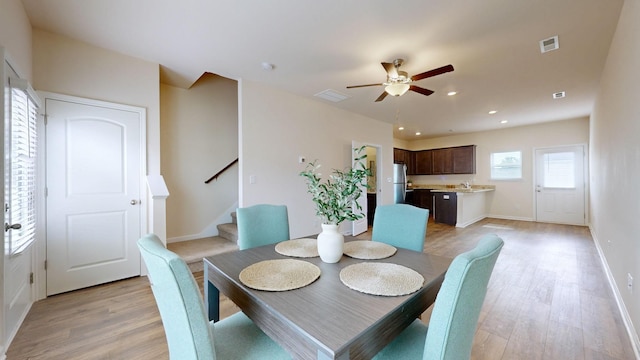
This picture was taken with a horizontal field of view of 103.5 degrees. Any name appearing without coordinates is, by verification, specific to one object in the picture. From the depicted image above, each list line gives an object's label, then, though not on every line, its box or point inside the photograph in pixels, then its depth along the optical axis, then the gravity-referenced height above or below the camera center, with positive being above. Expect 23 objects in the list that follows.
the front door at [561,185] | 5.88 -0.18
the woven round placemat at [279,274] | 1.10 -0.46
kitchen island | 5.99 -0.68
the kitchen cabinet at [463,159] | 7.39 +0.57
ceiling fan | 2.72 +1.11
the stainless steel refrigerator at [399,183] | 6.88 -0.11
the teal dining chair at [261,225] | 1.92 -0.36
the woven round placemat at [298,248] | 1.55 -0.45
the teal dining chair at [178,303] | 0.77 -0.39
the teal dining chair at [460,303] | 0.76 -0.40
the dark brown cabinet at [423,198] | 7.80 -0.61
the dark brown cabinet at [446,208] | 6.09 -0.73
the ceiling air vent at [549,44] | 2.51 +1.38
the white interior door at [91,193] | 2.48 -0.11
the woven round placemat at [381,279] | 1.04 -0.45
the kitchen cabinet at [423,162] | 8.22 +0.56
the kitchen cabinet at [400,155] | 7.74 +0.75
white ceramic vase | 1.37 -0.34
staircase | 3.11 -0.94
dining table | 0.78 -0.47
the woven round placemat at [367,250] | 1.49 -0.45
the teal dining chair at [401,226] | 1.82 -0.36
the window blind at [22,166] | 1.81 +0.13
